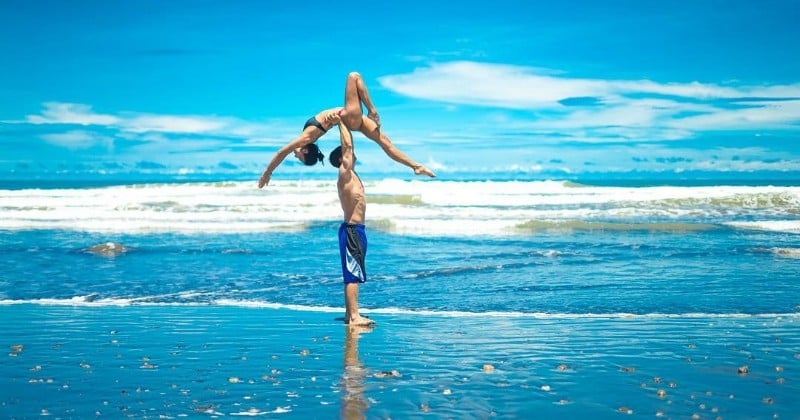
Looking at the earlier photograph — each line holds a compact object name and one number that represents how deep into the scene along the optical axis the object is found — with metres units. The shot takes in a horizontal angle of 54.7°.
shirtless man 7.60
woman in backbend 7.23
